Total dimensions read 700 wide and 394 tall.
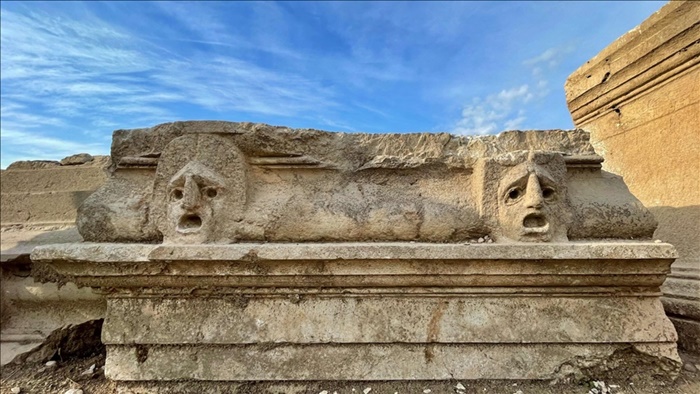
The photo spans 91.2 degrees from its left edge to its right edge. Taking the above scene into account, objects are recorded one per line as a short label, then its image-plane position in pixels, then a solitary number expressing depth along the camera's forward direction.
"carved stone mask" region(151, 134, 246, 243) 1.60
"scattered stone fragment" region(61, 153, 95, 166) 3.03
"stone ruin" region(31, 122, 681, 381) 1.53
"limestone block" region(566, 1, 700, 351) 2.07
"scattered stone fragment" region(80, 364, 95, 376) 1.87
